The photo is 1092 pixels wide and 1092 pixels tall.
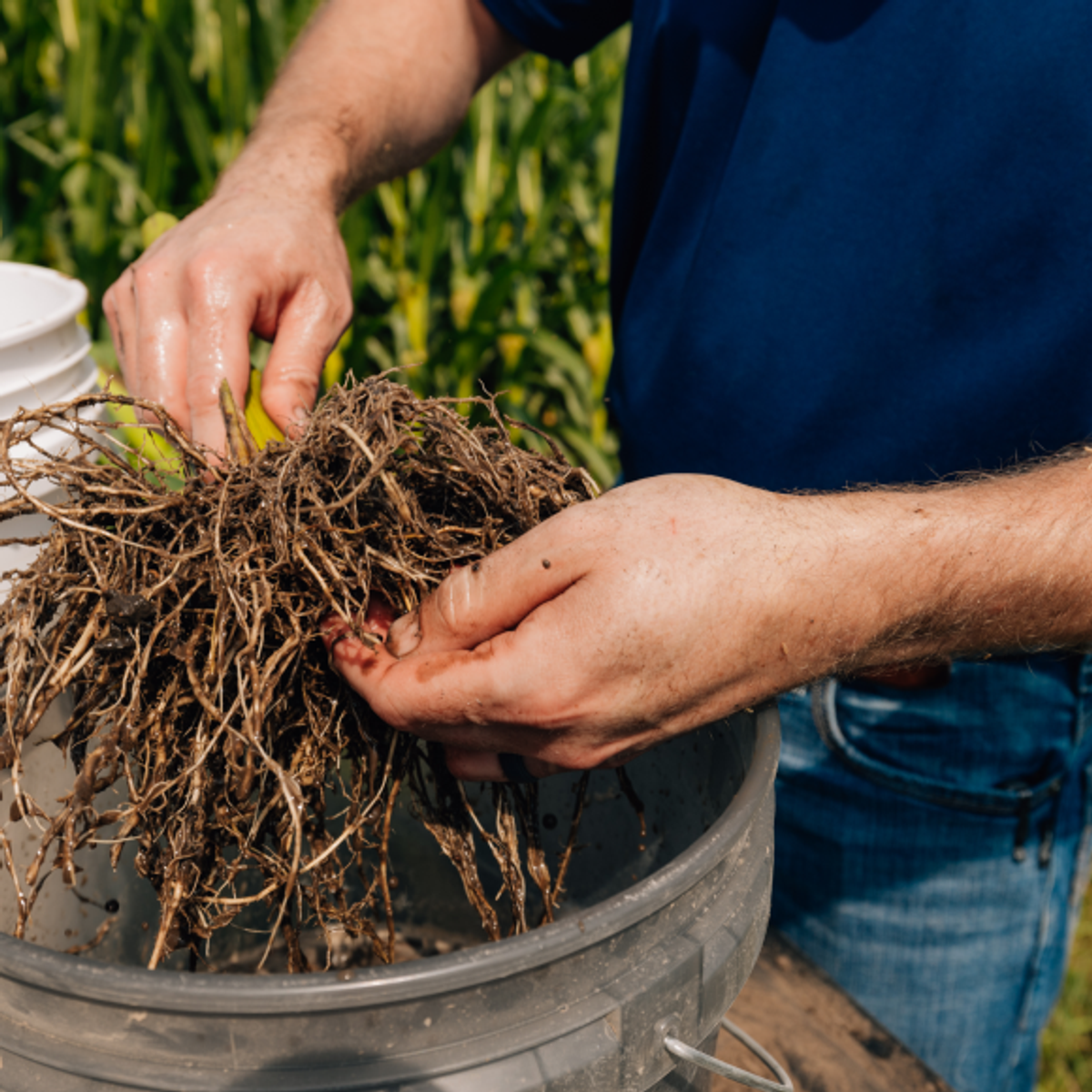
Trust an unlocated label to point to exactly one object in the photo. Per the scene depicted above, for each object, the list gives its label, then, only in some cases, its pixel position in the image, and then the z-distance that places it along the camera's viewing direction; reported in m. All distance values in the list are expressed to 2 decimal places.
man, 0.67
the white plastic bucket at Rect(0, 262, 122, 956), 0.83
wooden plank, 0.90
